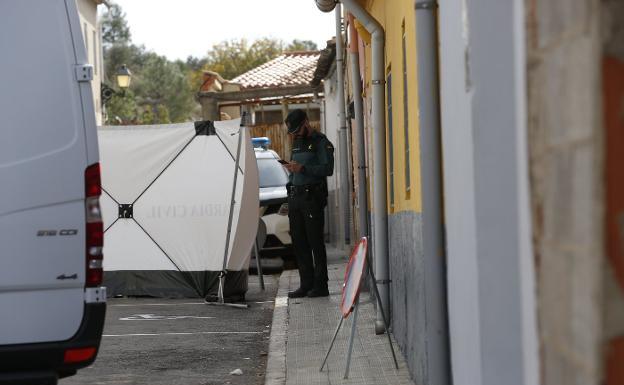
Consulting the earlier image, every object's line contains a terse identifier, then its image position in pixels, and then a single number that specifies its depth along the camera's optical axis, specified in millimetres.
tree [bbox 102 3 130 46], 89500
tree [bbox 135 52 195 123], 87875
